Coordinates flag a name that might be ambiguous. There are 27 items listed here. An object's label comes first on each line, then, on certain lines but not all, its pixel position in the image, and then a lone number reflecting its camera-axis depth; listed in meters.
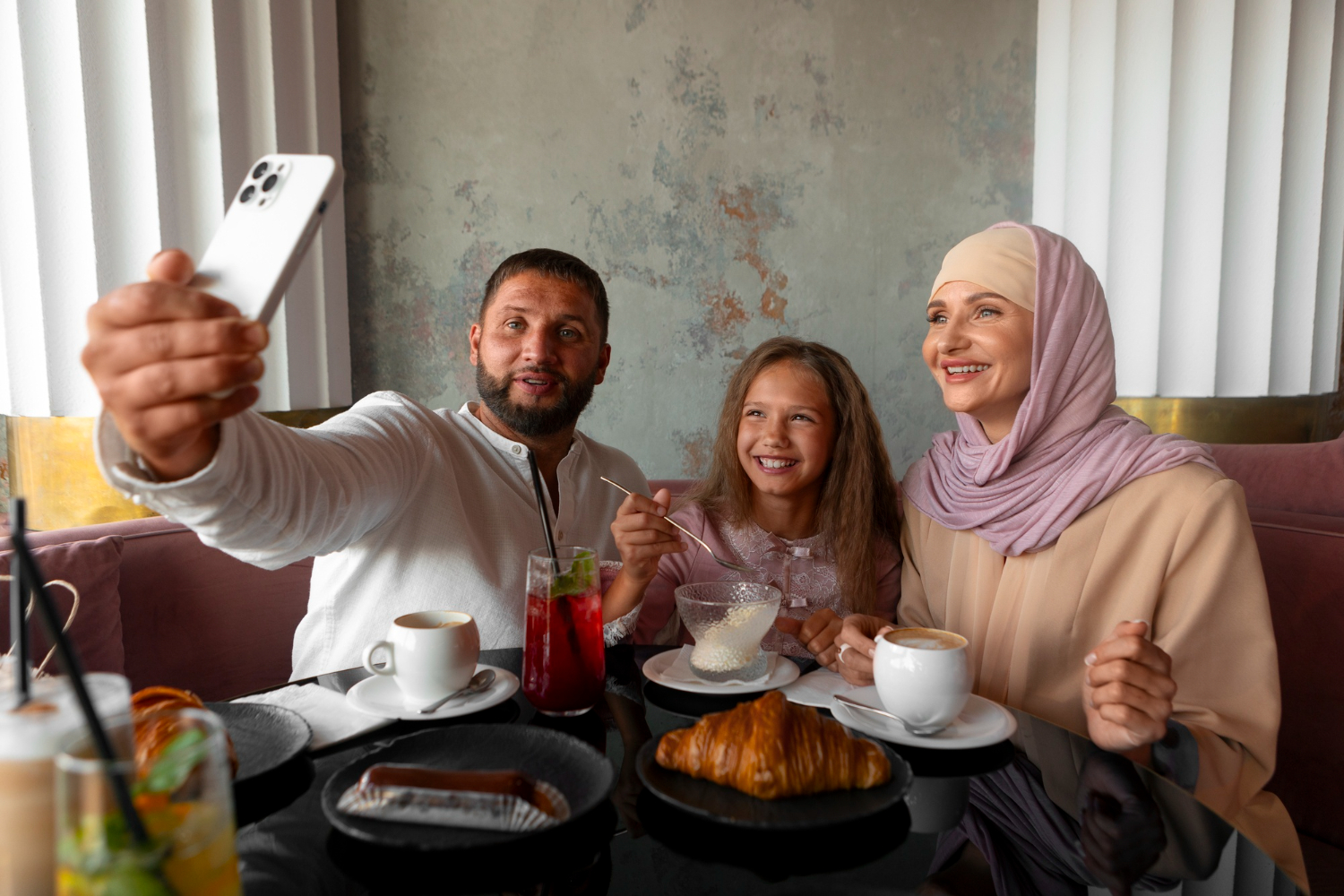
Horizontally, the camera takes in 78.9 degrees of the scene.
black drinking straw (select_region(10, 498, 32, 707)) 0.58
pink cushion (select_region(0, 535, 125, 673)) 1.50
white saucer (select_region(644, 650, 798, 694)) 1.09
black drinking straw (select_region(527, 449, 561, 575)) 1.02
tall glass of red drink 1.02
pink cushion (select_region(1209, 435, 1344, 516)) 1.95
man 0.75
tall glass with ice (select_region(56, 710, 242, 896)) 0.45
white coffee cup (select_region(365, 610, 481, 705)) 0.97
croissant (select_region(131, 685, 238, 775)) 0.57
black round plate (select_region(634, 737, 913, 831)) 0.72
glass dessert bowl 1.14
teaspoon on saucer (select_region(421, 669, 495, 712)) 1.04
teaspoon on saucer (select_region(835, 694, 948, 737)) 0.96
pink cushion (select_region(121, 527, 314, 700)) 1.70
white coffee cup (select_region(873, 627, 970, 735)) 0.92
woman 1.30
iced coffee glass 0.55
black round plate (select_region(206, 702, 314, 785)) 0.83
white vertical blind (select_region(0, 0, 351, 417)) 1.96
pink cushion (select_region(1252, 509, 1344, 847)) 1.56
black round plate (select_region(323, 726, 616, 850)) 0.69
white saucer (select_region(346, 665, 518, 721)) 0.98
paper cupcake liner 0.71
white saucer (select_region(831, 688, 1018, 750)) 0.93
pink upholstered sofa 1.55
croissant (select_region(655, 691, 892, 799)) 0.77
